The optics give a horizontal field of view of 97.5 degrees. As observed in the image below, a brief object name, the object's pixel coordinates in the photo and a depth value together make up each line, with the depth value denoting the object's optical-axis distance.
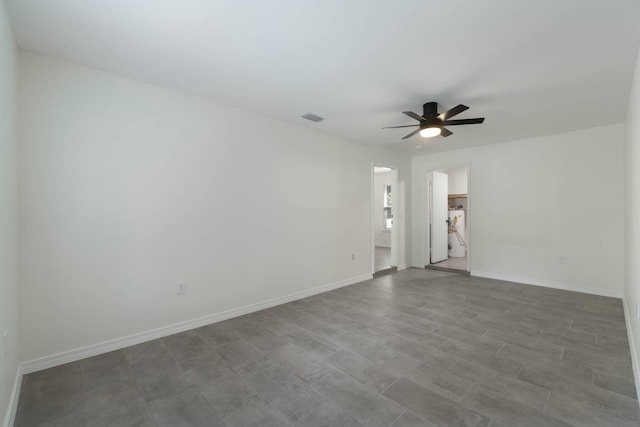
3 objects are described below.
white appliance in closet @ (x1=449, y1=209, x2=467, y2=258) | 7.35
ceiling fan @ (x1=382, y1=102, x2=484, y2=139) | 3.01
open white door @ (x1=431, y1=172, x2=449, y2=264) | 6.21
